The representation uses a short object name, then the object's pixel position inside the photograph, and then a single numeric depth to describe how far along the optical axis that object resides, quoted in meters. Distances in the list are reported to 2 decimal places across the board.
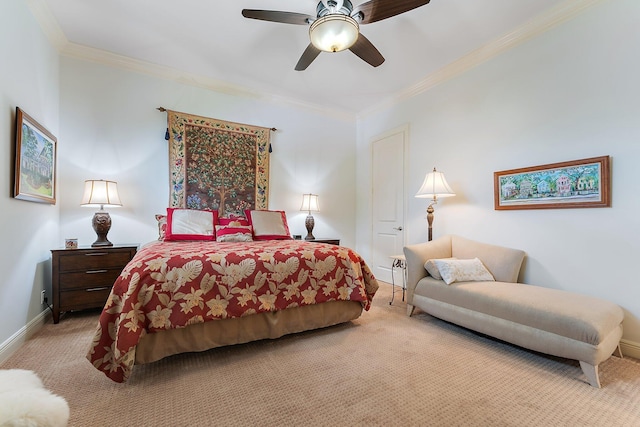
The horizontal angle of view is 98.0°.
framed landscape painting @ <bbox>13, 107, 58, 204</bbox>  2.13
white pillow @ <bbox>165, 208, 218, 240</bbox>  3.04
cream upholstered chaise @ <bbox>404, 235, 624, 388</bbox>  1.71
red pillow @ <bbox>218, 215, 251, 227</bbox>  3.38
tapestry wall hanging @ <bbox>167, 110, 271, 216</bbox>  3.56
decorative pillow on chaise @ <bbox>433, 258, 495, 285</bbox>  2.52
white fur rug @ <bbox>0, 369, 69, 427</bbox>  0.61
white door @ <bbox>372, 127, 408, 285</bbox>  4.08
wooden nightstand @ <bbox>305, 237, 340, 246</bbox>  4.08
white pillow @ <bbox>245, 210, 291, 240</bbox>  3.42
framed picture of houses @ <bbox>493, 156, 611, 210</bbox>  2.21
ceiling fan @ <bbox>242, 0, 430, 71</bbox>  2.00
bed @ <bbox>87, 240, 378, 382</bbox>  1.69
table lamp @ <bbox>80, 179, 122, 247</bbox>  2.87
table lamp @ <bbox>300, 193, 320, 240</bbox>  4.20
